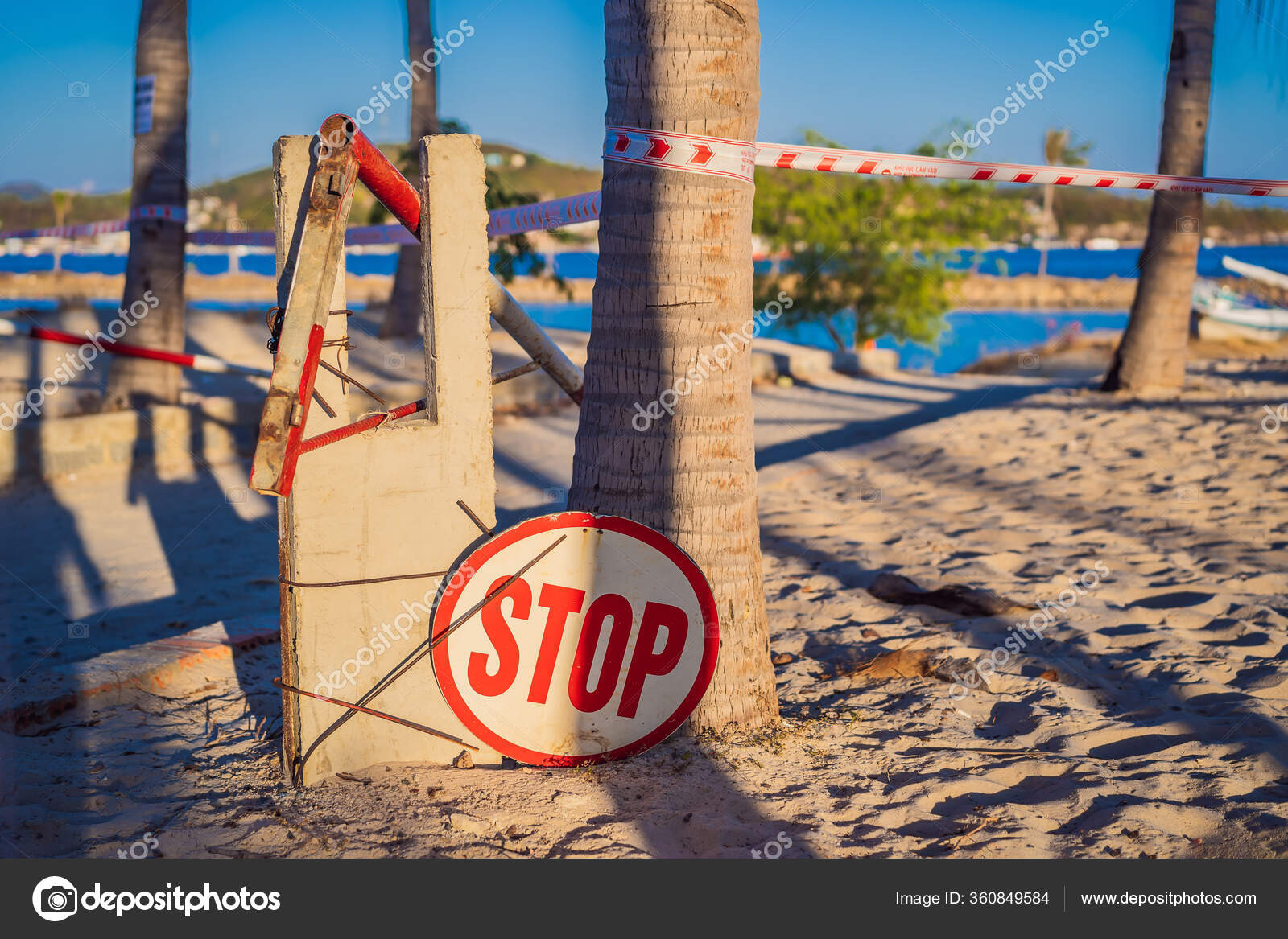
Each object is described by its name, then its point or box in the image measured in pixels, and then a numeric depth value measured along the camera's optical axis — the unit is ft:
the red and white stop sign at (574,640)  9.27
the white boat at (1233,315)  75.77
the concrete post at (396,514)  8.85
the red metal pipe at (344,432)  8.50
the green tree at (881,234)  65.36
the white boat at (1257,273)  95.40
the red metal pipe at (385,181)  8.38
